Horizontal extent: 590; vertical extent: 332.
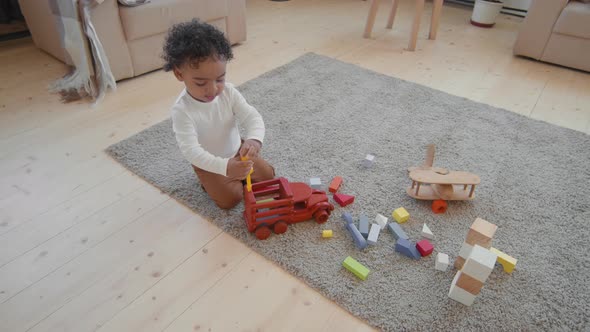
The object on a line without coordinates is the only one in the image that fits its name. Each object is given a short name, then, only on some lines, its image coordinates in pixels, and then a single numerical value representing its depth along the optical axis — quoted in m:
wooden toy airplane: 1.21
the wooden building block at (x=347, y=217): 1.14
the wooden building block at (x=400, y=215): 1.17
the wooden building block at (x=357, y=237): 1.07
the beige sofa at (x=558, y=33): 2.19
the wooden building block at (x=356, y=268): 0.99
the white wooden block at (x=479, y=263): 0.85
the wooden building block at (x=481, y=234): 0.96
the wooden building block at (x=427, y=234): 1.12
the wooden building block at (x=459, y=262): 1.01
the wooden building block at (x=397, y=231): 1.11
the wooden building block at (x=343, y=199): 1.22
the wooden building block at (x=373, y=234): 1.09
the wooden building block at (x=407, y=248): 1.06
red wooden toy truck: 1.07
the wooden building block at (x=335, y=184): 1.27
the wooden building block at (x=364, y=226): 1.11
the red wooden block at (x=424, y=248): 1.06
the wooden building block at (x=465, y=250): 0.99
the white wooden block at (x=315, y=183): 1.26
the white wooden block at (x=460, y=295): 0.93
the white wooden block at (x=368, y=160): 1.40
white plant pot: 2.93
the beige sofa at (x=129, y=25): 1.75
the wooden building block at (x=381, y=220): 1.15
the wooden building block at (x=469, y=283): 0.89
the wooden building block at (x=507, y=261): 1.02
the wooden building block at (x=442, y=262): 1.02
